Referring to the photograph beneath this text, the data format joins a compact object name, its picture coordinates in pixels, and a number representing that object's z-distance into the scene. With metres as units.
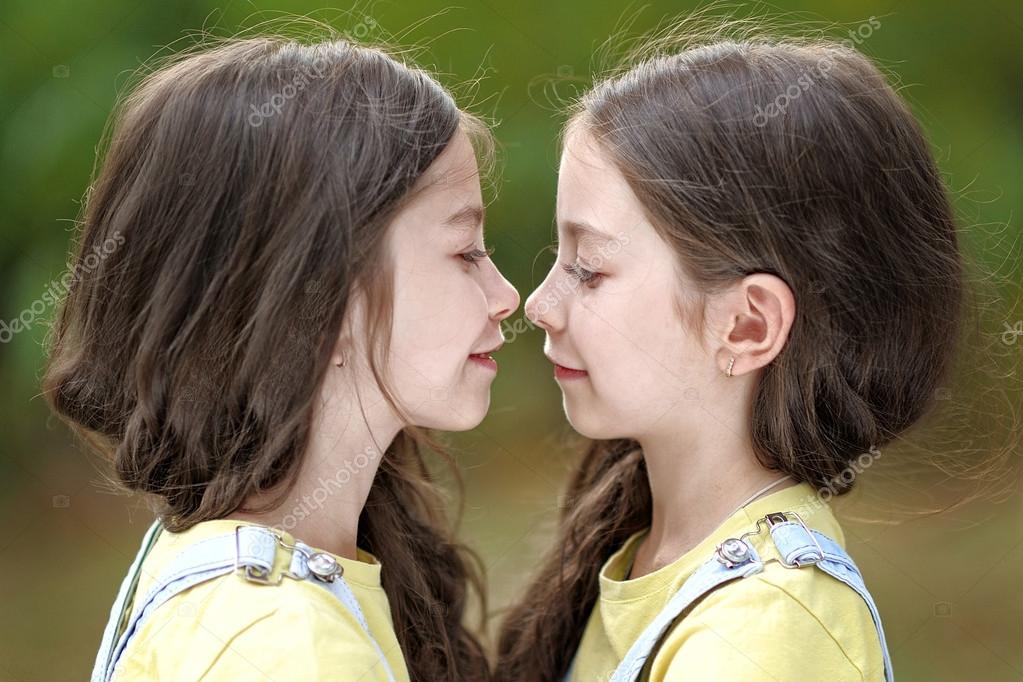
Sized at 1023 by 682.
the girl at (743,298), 1.92
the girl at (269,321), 1.85
